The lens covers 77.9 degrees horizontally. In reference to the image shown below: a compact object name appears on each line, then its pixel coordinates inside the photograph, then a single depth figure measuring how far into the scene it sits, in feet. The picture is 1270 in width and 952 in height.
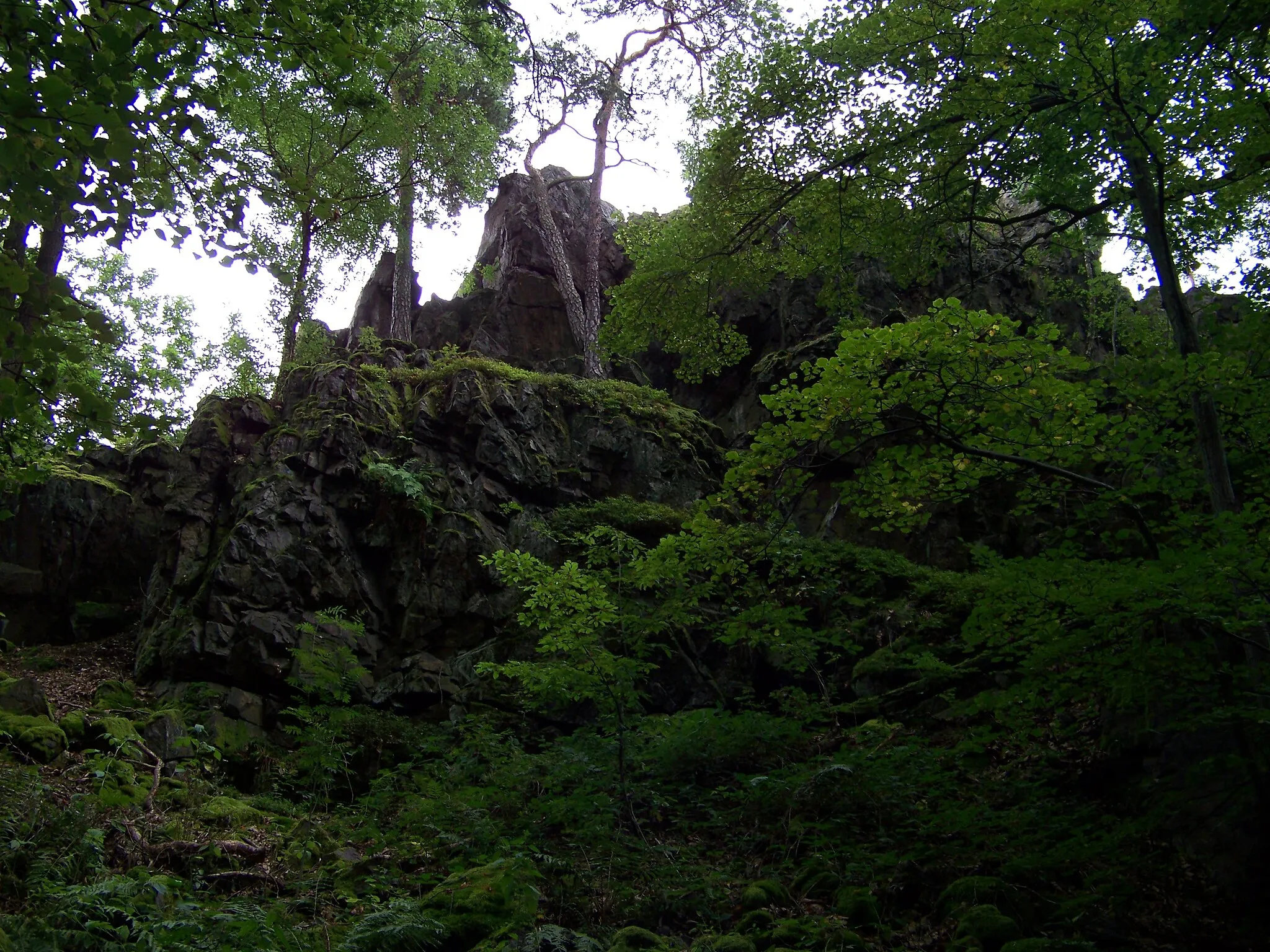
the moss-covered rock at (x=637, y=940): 16.25
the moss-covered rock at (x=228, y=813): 23.00
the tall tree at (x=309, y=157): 53.36
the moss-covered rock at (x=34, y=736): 23.27
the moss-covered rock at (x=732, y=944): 16.11
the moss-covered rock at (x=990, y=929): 16.97
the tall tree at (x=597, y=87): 61.52
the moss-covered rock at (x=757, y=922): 17.76
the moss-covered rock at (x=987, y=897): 18.02
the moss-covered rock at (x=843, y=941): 16.63
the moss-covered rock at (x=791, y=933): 16.96
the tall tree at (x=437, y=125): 57.52
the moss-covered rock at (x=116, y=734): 25.16
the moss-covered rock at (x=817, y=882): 19.84
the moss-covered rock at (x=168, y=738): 27.37
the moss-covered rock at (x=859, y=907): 18.37
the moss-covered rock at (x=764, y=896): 19.07
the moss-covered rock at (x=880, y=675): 31.60
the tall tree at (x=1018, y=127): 19.35
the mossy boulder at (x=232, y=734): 29.30
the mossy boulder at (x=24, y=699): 25.29
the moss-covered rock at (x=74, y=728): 25.61
